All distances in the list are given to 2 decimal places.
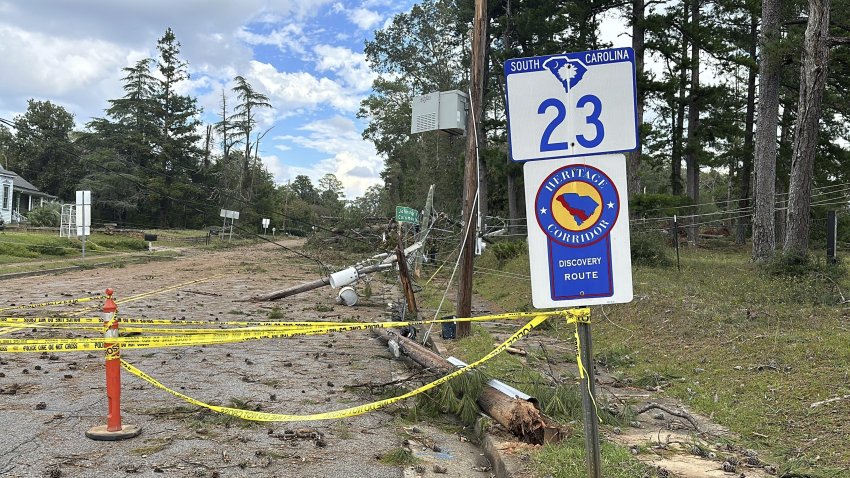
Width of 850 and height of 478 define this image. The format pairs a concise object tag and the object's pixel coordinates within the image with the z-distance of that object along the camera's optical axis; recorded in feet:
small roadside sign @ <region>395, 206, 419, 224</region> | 52.70
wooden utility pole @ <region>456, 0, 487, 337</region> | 31.30
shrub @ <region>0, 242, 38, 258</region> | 80.94
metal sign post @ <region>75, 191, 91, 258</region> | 76.38
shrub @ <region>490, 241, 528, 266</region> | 70.90
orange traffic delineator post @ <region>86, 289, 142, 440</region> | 15.87
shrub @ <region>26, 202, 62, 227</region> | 140.46
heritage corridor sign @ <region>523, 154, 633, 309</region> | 9.34
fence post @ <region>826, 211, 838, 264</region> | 39.43
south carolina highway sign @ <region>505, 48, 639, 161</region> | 9.38
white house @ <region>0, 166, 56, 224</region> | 153.58
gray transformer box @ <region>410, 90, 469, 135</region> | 34.06
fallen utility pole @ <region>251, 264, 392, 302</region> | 50.88
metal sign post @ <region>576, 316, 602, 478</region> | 9.59
